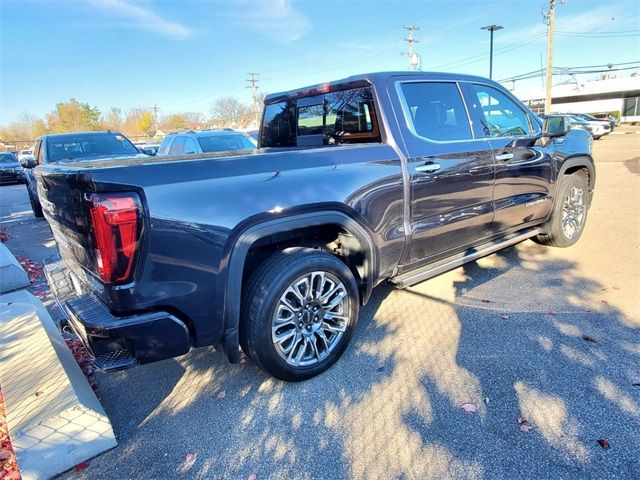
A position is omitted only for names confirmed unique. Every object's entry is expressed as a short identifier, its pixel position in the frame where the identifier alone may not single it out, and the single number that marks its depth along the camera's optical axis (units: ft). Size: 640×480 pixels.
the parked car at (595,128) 85.25
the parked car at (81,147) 26.50
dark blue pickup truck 7.07
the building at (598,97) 165.68
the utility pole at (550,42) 86.48
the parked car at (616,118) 142.56
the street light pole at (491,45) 112.16
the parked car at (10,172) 66.92
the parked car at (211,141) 29.73
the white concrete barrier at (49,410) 7.16
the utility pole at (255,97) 206.60
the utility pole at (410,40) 140.97
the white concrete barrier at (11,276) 16.02
